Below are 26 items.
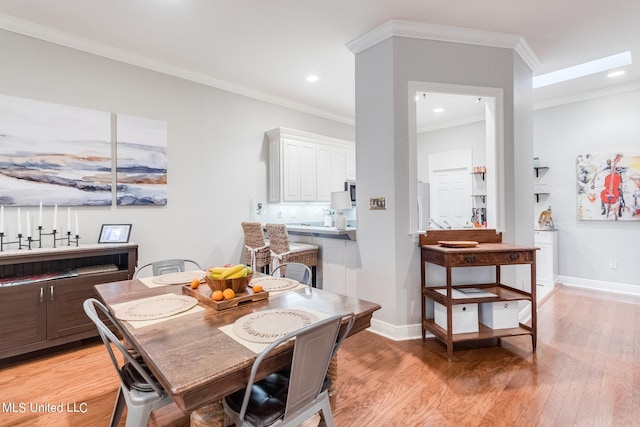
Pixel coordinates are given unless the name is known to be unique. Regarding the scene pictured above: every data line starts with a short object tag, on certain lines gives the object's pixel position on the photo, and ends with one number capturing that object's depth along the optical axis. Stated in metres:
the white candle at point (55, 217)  2.81
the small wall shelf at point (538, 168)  4.76
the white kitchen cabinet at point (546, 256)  4.49
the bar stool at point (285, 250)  3.50
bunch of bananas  1.61
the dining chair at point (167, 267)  2.47
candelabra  2.66
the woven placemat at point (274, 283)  1.88
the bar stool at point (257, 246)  3.79
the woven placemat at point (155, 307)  1.43
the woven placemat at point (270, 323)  1.22
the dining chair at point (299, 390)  1.11
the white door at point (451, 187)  5.72
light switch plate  2.91
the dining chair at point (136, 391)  1.27
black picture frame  3.10
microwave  5.51
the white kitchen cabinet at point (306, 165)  4.54
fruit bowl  1.61
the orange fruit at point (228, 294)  1.56
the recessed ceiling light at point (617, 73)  3.79
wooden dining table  0.96
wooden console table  2.49
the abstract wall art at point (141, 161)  3.30
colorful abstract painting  4.09
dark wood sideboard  2.41
